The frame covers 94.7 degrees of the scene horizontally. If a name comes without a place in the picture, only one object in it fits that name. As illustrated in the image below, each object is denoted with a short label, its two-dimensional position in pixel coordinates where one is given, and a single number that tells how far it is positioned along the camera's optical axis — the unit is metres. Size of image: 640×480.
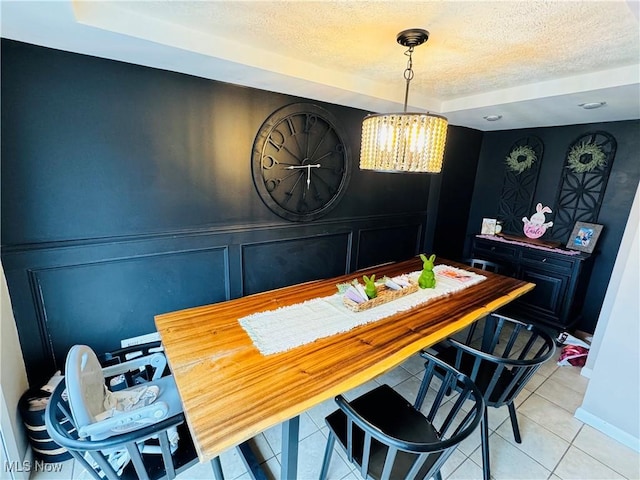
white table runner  1.42
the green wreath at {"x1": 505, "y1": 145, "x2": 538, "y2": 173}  3.35
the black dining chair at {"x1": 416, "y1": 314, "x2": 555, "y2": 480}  1.39
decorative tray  1.73
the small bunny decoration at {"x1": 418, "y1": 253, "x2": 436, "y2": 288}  2.09
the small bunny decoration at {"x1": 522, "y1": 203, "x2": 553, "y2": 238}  3.22
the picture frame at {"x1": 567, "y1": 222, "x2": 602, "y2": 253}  2.87
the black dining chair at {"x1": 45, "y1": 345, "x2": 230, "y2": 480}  0.97
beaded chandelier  1.47
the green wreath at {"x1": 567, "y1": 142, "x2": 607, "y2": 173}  2.87
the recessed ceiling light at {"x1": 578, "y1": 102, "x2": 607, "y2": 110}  2.20
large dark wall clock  2.40
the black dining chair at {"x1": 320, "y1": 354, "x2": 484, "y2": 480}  0.97
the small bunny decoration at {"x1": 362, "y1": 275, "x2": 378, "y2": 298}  1.81
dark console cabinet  2.82
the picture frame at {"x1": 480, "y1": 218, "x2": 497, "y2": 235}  3.47
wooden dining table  1.00
